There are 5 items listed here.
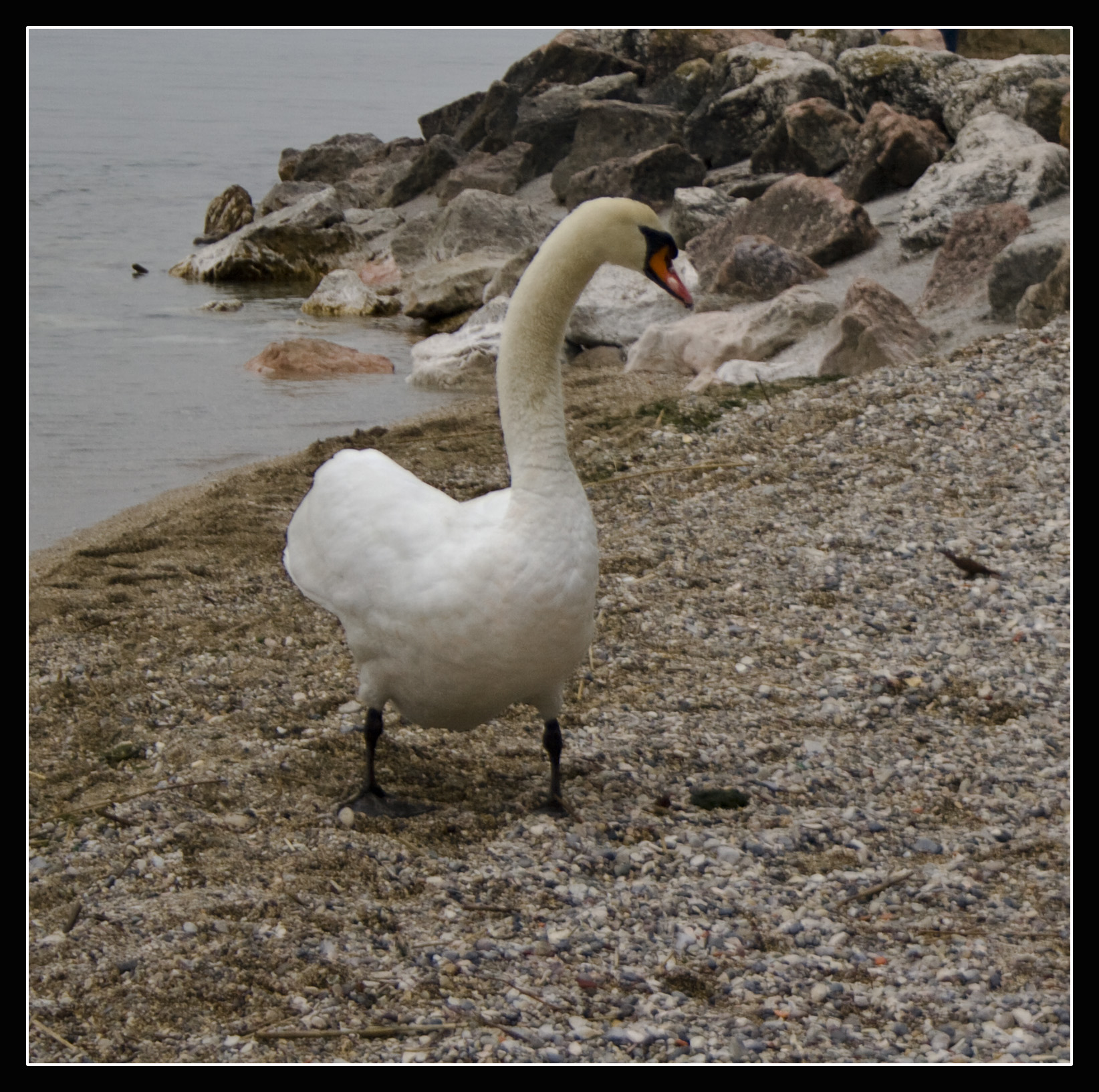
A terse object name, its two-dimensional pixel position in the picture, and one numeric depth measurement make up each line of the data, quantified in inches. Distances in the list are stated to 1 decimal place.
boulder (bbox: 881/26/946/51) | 948.6
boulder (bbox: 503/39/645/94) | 1053.8
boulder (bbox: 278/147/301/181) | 1269.7
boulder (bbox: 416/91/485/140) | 1170.0
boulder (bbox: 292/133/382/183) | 1222.9
